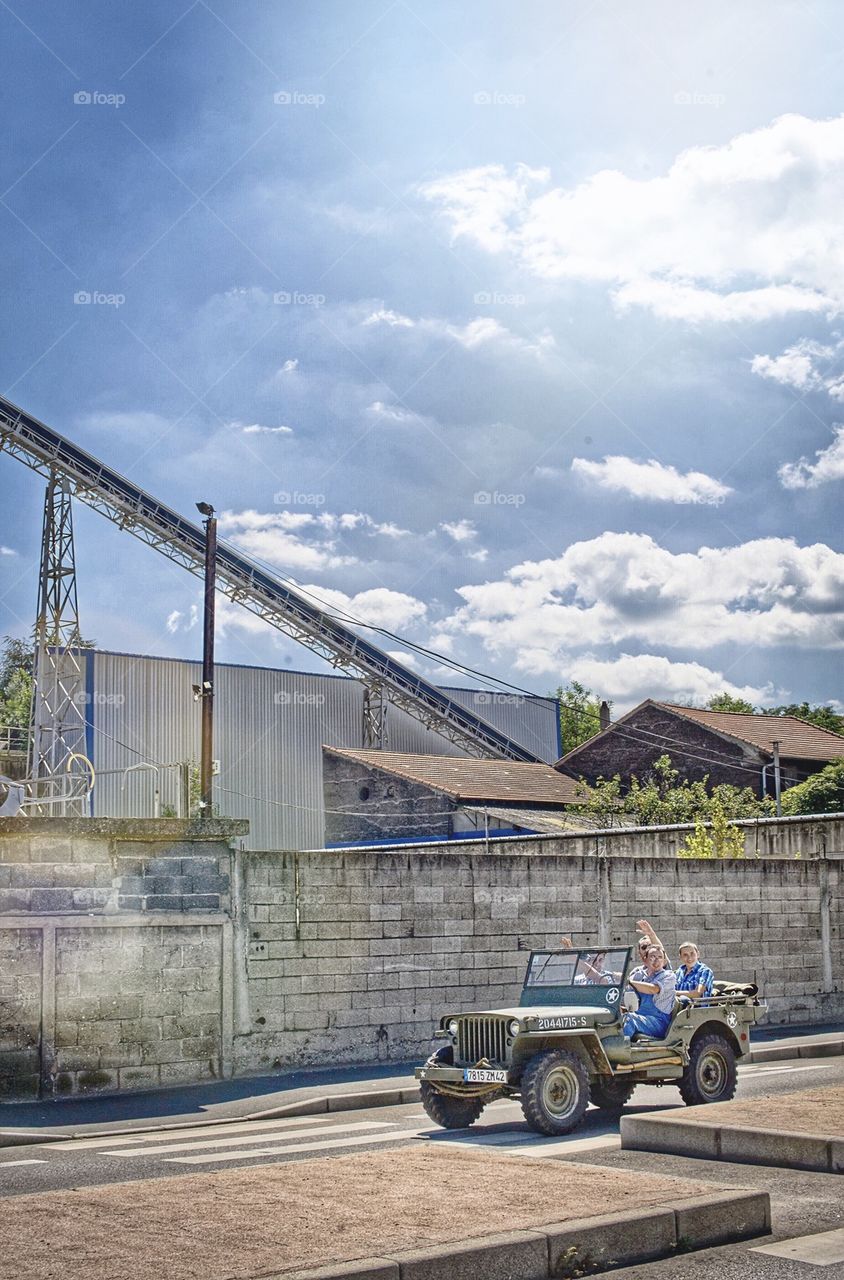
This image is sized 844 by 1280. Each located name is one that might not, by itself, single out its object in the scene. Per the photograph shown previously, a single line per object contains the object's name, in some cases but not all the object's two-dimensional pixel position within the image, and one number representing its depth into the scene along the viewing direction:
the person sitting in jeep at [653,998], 12.26
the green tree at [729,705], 90.44
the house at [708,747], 46.16
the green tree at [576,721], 88.44
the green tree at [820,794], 40.28
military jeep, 11.36
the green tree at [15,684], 72.75
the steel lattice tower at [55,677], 41.31
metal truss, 41.25
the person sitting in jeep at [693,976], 12.89
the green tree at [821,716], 75.31
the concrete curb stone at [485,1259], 6.08
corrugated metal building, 46.72
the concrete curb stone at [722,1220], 7.02
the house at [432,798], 40.91
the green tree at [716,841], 27.52
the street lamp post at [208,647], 25.80
